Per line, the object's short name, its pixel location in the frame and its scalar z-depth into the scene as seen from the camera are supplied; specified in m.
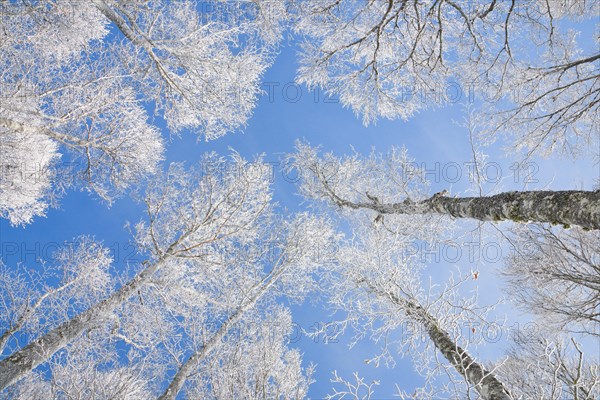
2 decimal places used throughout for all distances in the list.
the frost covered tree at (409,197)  2.86
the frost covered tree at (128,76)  6.15
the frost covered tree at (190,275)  6.44
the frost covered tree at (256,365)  5.43
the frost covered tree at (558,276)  5.69
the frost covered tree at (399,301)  4.45
